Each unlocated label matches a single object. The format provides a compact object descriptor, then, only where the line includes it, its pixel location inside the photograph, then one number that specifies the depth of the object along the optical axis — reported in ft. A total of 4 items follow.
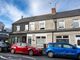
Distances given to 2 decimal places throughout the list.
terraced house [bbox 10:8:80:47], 35.78
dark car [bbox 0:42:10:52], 31.80
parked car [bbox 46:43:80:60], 21.88
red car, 25.98
